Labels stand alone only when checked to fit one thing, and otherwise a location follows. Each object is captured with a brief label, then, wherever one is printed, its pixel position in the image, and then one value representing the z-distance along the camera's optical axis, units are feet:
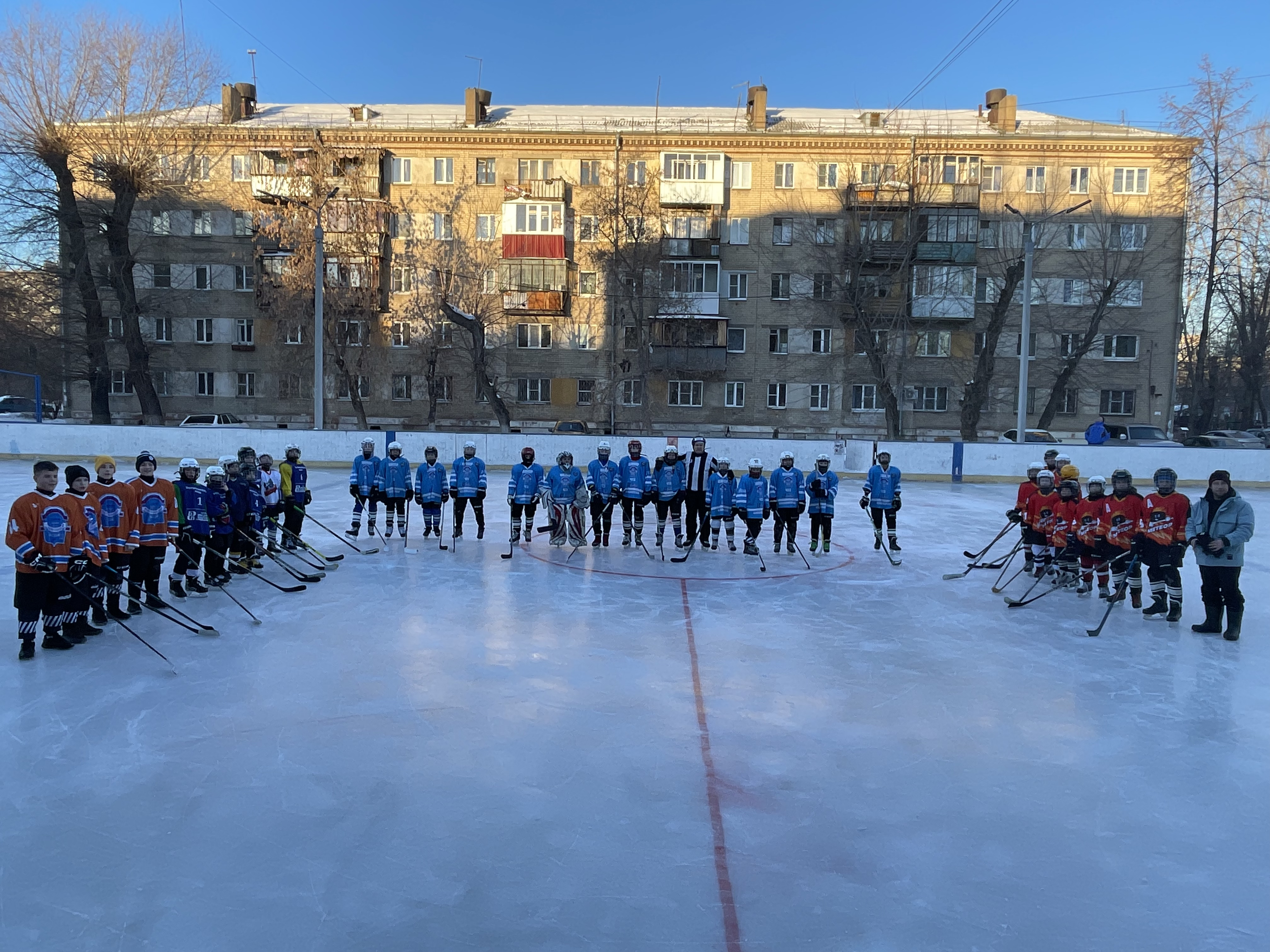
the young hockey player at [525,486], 36.40
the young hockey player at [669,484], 37.27
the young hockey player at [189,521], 26.63
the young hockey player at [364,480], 37.29
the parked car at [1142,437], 93.25
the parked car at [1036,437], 91.76
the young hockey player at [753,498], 35.19
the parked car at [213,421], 100.32
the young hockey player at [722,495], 36.27
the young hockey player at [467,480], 36.58
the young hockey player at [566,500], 36.55
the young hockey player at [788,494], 35.94
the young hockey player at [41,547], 19.70
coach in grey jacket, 23.34
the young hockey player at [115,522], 22.76
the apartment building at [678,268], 108.68
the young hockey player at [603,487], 36.91
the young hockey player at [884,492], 37.22
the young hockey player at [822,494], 36.32
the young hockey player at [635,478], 37.24
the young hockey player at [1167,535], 25.89
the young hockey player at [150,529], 24.35
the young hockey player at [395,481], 37.63
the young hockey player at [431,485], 36.88
